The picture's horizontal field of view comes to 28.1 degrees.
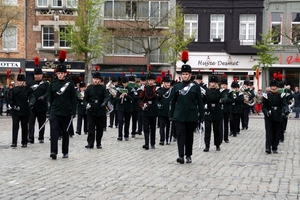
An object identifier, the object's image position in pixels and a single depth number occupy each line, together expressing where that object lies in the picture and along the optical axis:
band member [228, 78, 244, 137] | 21.50
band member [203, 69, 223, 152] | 15.98
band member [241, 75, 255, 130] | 24.36
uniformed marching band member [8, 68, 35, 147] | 15.94
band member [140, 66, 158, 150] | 16.34
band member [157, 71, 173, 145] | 17.09
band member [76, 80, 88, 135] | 21.02
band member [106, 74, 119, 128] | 21.21
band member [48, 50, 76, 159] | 13.67
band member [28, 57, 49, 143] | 17.16
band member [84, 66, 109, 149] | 15.86
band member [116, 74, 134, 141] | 18.80
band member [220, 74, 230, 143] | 18.13
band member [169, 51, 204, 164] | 12.98
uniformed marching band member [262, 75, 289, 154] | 15.50
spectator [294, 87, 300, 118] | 35.47
